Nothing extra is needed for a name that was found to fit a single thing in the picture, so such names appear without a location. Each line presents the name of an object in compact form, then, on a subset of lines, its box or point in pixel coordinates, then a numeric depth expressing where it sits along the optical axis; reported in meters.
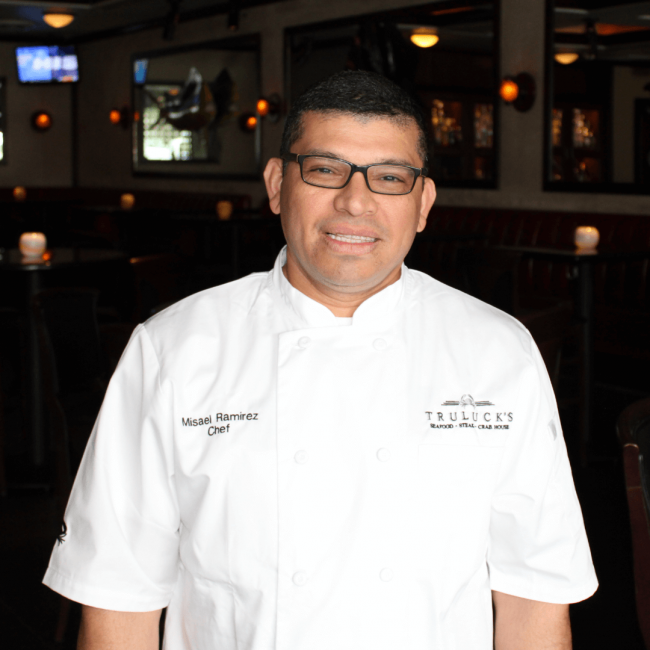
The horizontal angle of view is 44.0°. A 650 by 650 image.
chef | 1.00
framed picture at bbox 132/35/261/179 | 9.49
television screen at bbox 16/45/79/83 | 11.70
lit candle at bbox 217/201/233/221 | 6.65
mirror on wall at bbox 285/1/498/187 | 6.98
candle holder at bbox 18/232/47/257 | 3.92
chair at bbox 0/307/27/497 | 3.67
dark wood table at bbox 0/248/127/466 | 3.49
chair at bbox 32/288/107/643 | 2.34
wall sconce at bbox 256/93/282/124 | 8.81
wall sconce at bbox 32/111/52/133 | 12.06
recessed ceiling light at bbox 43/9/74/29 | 8.34
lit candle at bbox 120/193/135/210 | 7.49
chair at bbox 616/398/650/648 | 1.06
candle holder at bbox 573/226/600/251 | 4.38
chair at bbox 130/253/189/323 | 3.07
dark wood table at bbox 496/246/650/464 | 3.67
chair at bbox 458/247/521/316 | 3.87
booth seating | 5.33
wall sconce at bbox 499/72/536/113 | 6.51
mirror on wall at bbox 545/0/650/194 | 5.92
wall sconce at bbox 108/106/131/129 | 11.01
